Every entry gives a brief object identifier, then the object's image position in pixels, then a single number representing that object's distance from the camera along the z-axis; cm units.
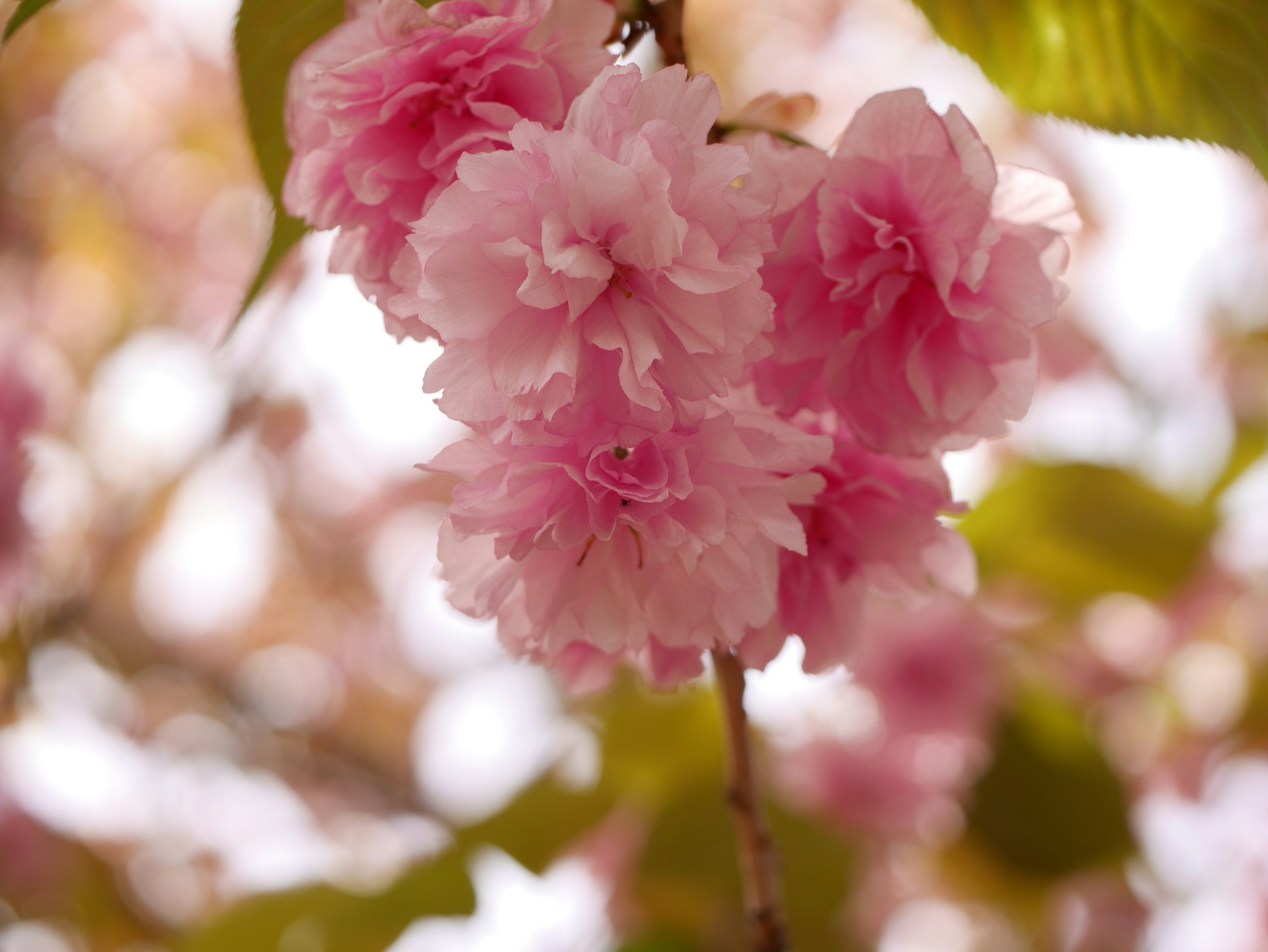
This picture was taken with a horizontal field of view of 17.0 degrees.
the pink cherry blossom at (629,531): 53
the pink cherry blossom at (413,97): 54
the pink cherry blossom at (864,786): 107
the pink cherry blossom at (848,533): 56
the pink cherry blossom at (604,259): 52
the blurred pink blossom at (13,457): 109
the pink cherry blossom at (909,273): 55
